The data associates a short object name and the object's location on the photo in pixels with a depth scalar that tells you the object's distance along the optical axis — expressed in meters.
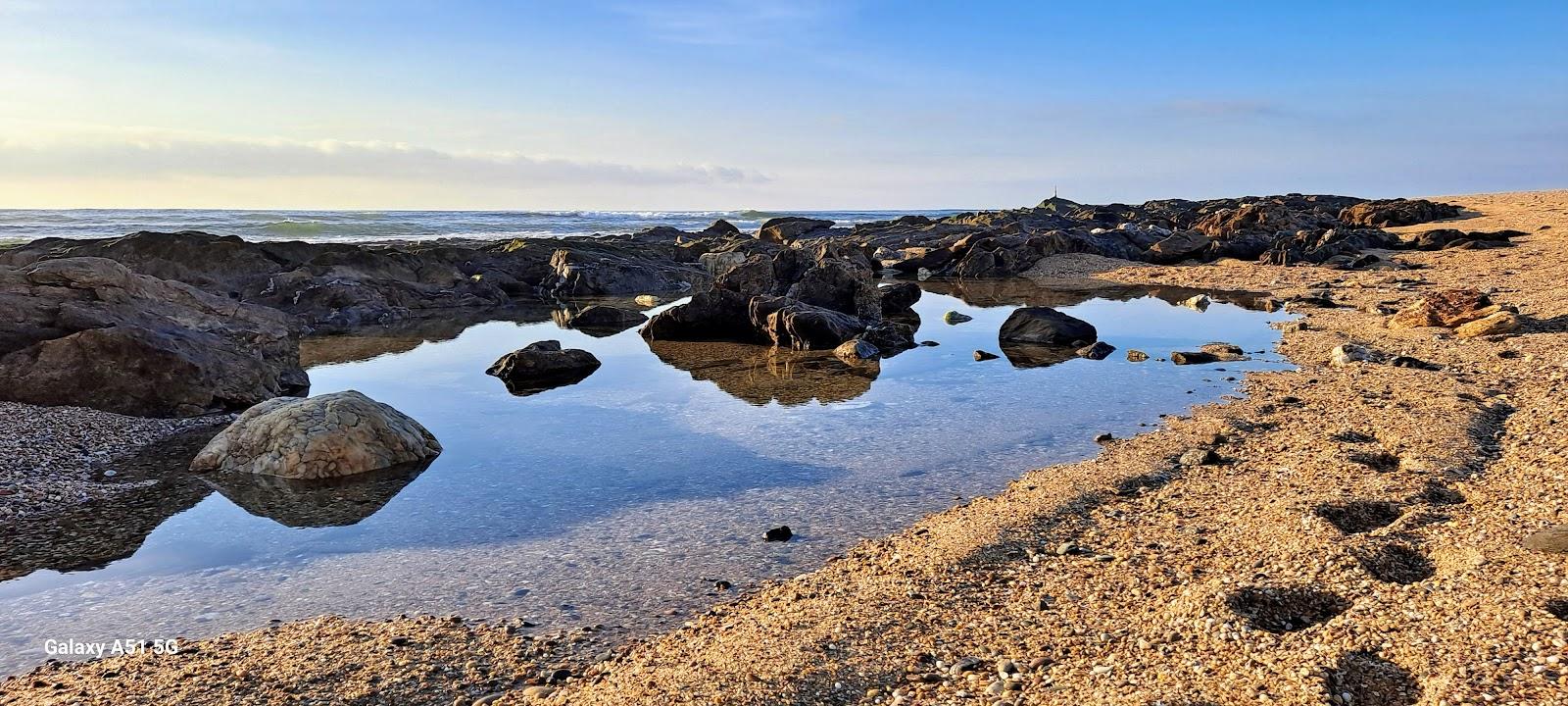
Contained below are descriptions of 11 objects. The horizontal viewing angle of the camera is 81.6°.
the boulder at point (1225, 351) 12.96
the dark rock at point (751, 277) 18.27
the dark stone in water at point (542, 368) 12.72
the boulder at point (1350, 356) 11.81
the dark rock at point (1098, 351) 13.71
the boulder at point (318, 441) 7.88
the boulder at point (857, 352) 14.22
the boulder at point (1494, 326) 12.89
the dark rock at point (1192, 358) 12.78
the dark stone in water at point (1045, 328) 14.99
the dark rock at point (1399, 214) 40.12
